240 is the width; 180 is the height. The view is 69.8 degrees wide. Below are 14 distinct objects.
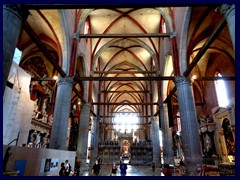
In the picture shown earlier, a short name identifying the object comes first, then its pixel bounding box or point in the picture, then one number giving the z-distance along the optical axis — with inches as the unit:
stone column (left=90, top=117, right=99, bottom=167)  895.2
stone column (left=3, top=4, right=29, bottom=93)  197.3
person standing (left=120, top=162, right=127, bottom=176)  397.1
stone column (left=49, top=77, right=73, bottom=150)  403.9
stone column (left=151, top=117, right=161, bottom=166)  846.2
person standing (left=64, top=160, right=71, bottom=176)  297.2
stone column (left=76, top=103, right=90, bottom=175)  614.5
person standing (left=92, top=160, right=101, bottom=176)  491.4
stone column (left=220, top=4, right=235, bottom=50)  215.3
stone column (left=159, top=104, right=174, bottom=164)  660.7
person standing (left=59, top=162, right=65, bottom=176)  286.0
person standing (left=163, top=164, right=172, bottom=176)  342.6
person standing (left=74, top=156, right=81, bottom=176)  465.0
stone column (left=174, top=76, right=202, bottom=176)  386.0
